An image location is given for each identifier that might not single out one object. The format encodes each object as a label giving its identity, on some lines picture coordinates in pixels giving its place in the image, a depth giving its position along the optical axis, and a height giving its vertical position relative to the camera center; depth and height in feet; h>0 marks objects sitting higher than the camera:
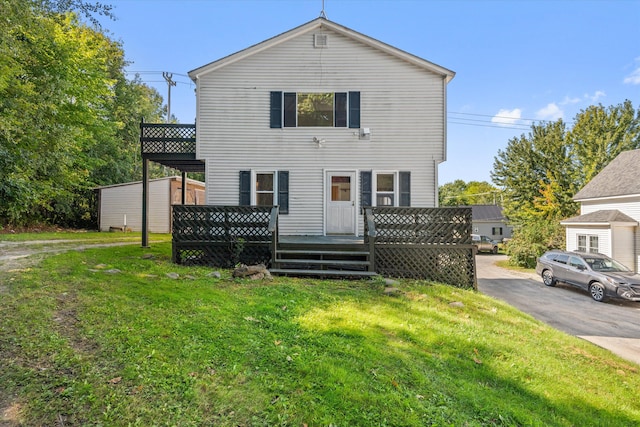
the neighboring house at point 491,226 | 118.11 -3.01
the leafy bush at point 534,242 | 63.98 -5.20
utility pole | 93.35 +44.18
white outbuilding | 58.08 +2.60
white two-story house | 31.07 +9.50
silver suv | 33.91 -7.17
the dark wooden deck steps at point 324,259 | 23.21 -3.37
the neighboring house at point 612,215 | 46.19 +0.63
